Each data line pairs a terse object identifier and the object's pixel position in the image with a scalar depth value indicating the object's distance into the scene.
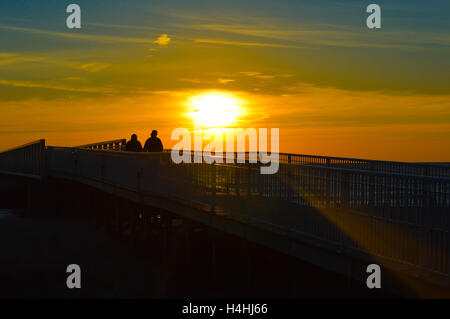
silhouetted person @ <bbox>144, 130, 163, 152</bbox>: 29.42
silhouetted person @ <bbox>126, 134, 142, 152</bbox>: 30.77
